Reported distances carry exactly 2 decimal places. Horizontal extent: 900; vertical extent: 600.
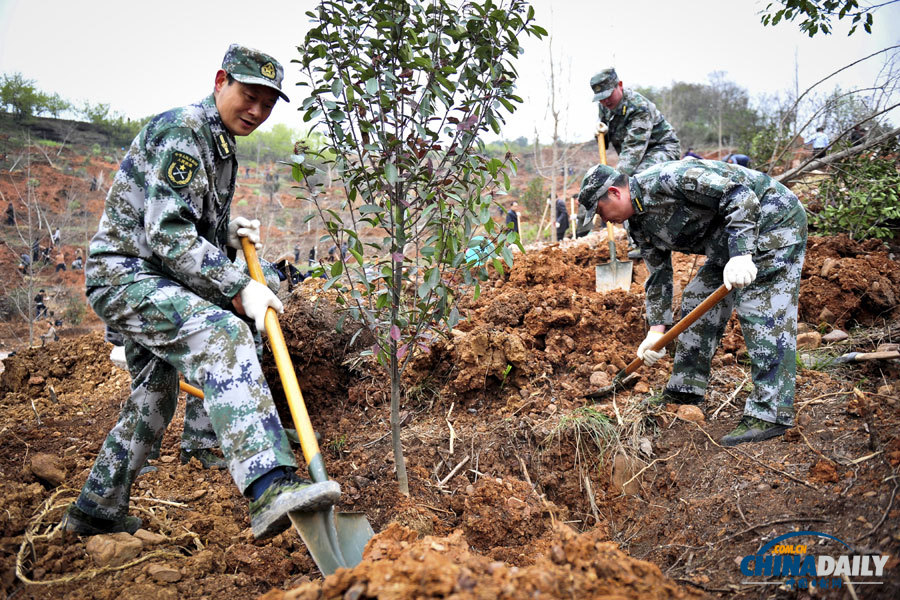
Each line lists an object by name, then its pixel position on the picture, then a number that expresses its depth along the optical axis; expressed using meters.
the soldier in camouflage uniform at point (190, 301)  1.90
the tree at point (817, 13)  3.69
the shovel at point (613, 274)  5.64
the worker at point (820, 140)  6.98
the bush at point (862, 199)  5.14
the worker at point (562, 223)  12.91
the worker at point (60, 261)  21.75
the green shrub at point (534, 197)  16.55
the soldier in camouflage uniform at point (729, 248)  2.84
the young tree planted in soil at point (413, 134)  2.21
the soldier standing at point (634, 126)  5.29
